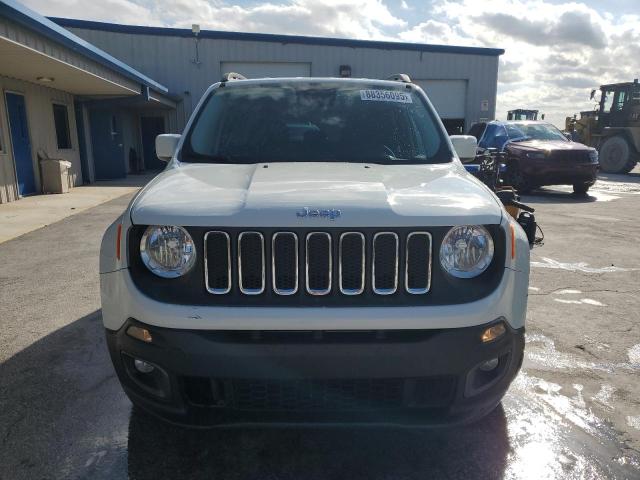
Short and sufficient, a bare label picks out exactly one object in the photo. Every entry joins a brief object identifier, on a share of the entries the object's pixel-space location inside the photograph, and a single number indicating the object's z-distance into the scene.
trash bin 12.38
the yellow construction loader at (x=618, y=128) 18.70
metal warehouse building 11.88
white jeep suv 1.87
